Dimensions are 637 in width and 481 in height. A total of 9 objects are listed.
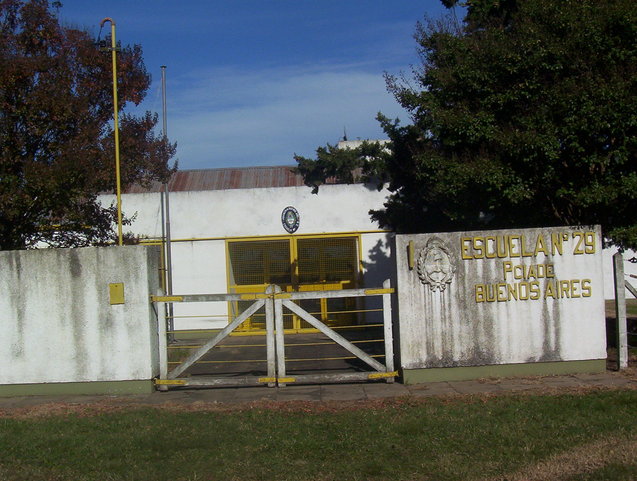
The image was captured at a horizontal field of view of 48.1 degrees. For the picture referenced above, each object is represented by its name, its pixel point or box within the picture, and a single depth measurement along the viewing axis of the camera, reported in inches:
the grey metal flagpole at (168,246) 698.8
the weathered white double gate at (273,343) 402.3
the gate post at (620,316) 413.7
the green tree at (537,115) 398.9
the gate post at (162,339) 406.6
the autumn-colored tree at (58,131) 434.0
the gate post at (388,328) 401.1
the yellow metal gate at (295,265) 730.8
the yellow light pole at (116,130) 444.1
